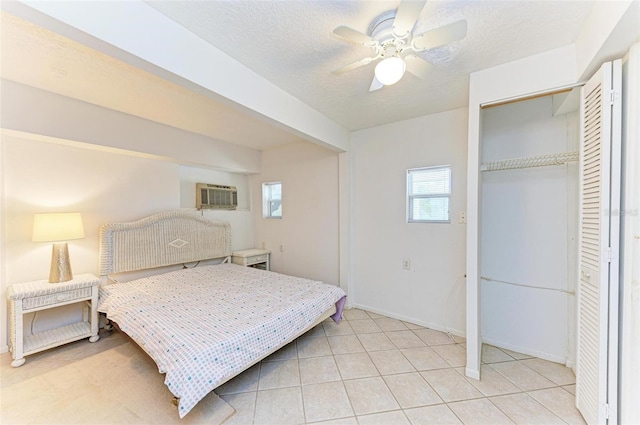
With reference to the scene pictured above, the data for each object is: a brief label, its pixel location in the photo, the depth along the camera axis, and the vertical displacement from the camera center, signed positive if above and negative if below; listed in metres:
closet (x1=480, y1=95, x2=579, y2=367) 2.24 -0.21
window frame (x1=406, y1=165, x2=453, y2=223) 2.84 +0.18
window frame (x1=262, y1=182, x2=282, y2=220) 4.59 +0.17
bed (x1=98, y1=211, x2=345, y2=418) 1.65 -0.89
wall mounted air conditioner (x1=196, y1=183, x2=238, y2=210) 3.92 +0.21
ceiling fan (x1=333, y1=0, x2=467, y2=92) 1.24 +0.94
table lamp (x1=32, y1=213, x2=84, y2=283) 2.30 -0.24
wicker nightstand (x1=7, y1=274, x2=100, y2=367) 2.12 -0.88
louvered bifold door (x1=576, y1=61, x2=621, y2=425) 1.42 -0.19
